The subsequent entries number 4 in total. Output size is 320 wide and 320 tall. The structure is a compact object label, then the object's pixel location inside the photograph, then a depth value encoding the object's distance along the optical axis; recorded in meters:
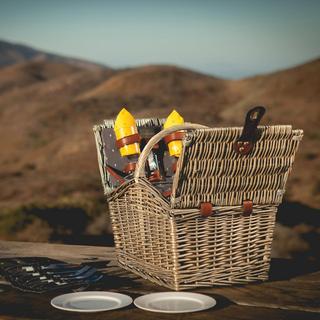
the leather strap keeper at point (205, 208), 2.15
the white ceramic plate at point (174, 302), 2.00
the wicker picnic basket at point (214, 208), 2.14
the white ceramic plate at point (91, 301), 2.01
